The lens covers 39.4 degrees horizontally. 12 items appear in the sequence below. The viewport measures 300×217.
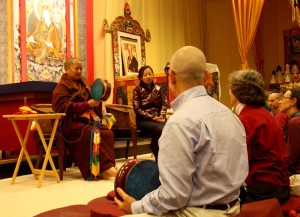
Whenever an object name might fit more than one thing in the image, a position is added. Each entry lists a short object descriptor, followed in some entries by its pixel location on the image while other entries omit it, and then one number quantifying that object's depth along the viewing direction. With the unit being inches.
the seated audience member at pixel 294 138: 122.0
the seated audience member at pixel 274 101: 214.7
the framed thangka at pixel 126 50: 336.5
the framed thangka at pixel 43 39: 297.0
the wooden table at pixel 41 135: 172.7
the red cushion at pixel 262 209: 80.8
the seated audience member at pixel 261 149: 99.7
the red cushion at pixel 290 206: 105.4
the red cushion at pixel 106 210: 90.0
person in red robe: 190.4
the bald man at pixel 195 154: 62.1
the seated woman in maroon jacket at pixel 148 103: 214.4
